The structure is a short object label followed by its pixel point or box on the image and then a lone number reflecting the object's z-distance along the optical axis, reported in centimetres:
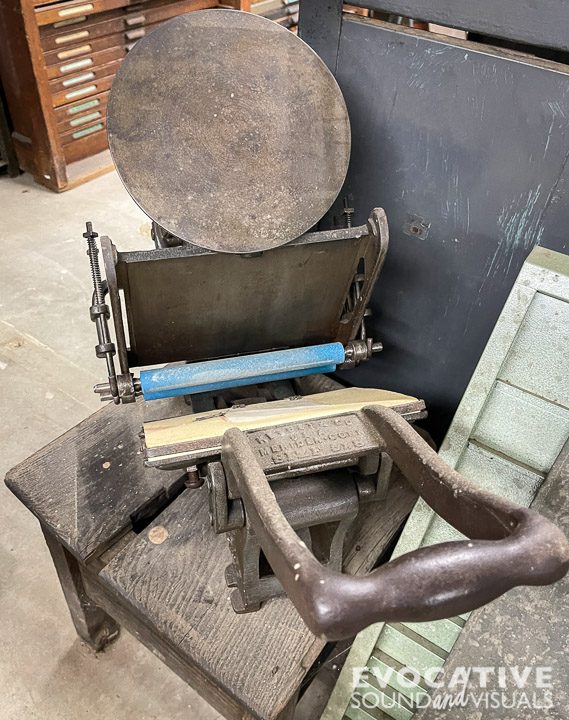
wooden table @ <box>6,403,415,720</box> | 100
